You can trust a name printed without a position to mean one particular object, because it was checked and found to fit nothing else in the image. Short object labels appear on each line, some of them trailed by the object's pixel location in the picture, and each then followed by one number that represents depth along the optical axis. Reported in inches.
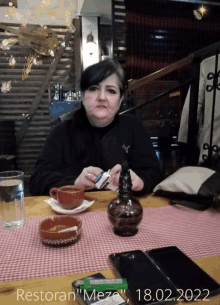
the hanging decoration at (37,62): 187.0
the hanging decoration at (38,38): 182.4
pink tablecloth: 21.0
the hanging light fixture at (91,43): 177.6
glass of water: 30.1
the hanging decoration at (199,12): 161.0
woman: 51.1
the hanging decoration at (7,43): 181.6
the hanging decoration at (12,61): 183.5
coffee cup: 32.7
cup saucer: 32.3
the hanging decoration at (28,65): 185.9
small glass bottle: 26.4
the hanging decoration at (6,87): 185.0
